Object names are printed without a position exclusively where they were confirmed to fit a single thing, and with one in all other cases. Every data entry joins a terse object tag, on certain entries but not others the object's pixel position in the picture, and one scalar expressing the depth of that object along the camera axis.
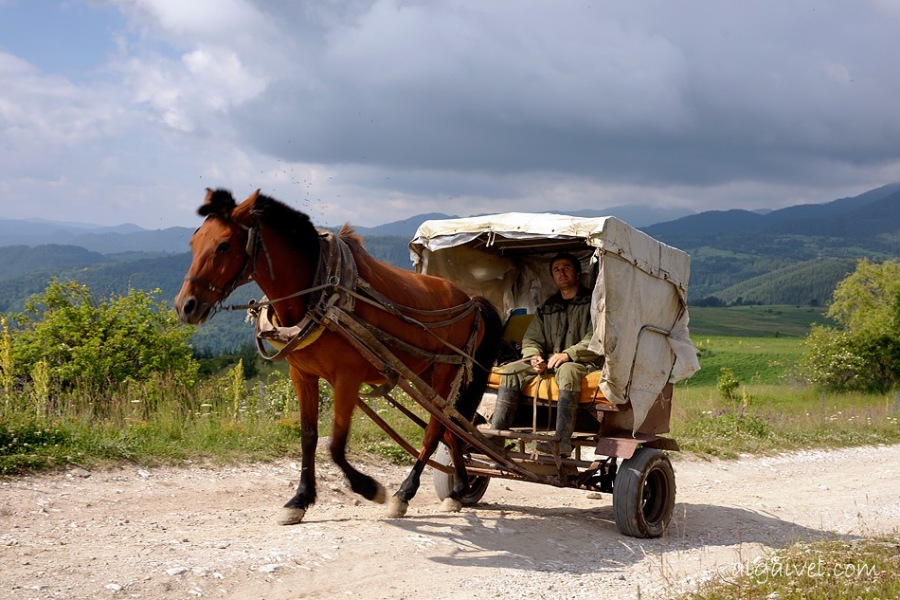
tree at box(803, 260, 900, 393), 31.67
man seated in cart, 6.38
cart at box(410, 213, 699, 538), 6.20
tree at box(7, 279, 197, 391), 12.97
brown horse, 5.07
